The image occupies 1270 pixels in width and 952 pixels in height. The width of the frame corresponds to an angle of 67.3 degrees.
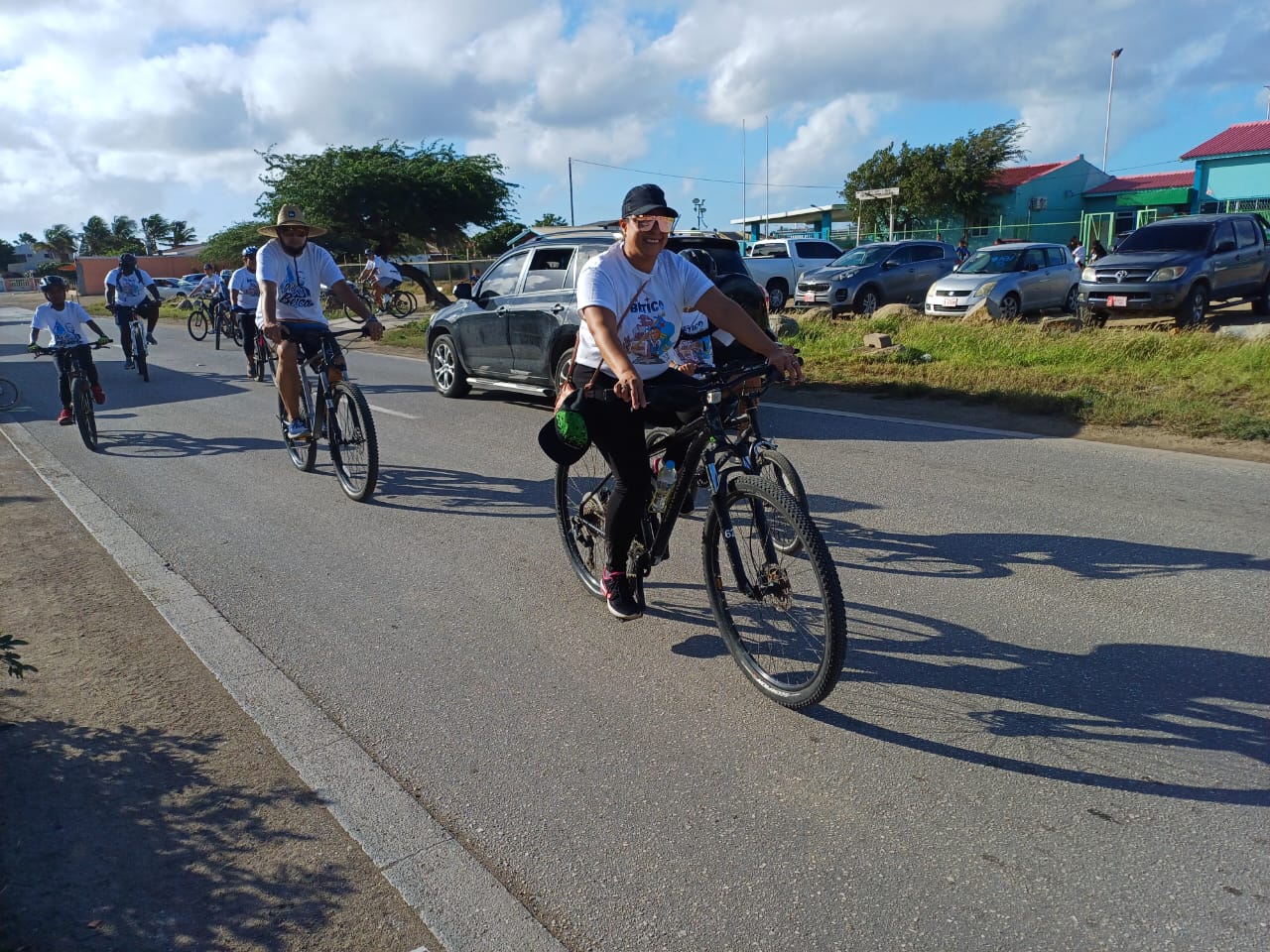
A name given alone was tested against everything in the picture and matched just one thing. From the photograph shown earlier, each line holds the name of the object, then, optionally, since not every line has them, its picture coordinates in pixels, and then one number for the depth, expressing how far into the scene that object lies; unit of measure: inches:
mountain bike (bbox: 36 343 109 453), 374.0
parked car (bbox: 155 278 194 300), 1868.8
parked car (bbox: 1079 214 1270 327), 578.6
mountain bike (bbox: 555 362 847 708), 134.2
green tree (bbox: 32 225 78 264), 5413.4
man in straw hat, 284.8
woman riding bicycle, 153.4
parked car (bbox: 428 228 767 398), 386.6
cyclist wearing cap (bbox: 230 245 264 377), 567.8
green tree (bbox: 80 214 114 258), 5265.8
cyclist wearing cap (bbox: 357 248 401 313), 1031.6
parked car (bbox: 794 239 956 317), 791.1
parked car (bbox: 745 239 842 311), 956.6
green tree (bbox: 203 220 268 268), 2039.0
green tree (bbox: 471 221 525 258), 2191.9
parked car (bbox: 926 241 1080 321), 677.3
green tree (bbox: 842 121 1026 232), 1780.3
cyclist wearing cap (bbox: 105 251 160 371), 584.7
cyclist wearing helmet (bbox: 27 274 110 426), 385.7
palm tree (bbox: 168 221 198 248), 5167.3
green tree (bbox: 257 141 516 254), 1566.2
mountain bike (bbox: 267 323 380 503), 277.1
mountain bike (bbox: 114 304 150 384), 581.0
